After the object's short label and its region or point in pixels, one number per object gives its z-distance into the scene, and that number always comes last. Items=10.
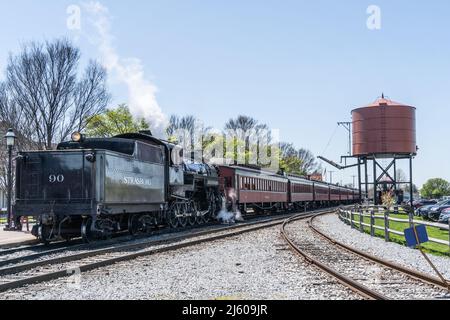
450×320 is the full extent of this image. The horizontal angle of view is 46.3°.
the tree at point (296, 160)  88.38
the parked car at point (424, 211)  36.75
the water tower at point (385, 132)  41.97
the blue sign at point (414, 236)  8.09
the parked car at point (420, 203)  55.36
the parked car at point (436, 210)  34.17
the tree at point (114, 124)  42.09
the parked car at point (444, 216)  28.45
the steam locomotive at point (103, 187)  14.71
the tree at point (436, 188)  135.62
